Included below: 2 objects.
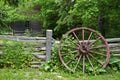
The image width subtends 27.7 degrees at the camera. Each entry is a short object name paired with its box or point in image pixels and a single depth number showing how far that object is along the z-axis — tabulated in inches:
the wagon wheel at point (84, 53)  321.1
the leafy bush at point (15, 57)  327.6
